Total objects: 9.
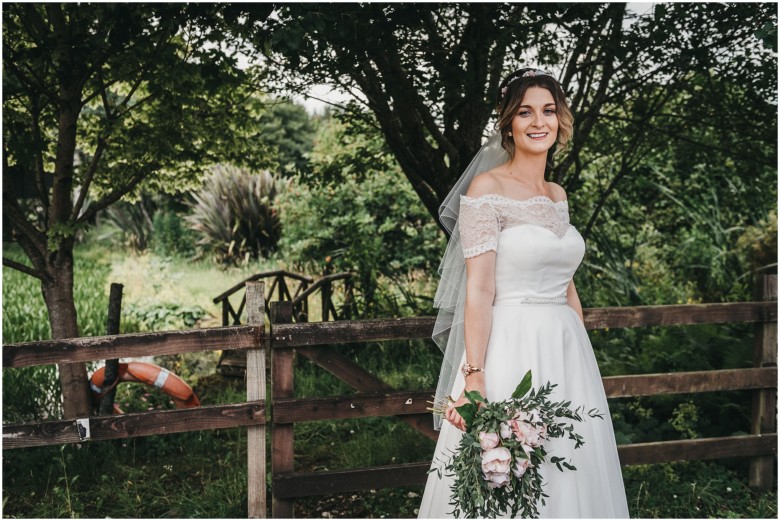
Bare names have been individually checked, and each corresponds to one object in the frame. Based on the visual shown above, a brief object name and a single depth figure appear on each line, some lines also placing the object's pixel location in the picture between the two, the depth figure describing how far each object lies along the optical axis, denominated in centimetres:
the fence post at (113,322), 490
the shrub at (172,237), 1603
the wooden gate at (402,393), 385
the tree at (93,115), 422
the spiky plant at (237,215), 1479
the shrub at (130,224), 1727
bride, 274
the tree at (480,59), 365
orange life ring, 509
